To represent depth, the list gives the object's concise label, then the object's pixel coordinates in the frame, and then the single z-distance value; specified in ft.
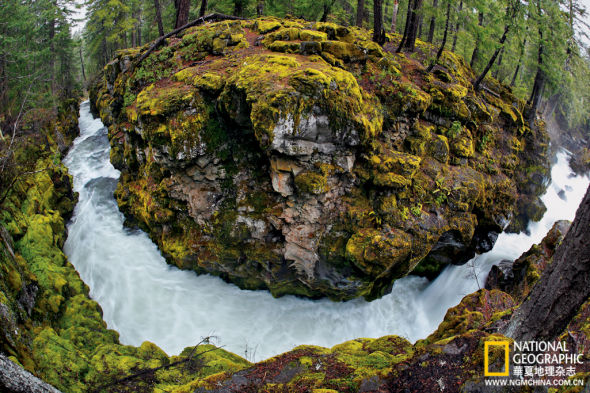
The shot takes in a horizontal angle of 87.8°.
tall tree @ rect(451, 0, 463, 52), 37.59
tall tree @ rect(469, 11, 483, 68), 37.61
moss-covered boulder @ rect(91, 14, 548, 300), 28.43
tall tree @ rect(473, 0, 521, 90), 37.60
